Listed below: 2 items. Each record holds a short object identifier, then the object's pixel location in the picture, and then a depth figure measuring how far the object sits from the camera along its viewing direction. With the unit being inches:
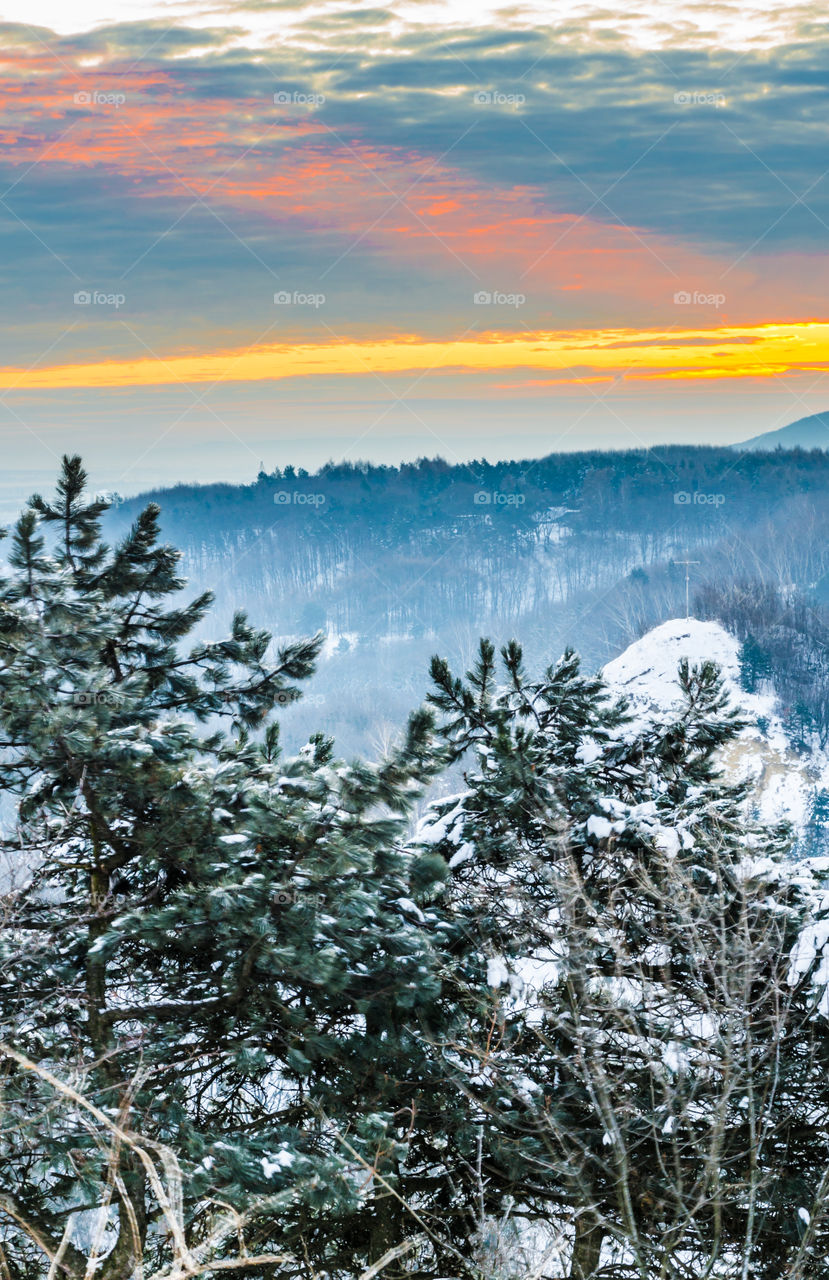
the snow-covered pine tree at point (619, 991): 746.2
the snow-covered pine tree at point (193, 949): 703.7
